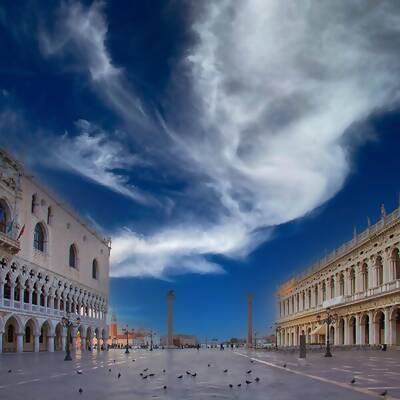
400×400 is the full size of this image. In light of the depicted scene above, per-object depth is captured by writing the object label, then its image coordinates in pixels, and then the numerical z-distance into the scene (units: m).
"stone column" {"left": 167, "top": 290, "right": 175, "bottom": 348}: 98.88
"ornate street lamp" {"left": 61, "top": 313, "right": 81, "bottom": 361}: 38.13
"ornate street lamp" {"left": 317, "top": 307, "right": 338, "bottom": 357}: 42.56
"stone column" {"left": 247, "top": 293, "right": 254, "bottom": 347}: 112.06
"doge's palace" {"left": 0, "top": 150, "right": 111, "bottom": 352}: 52.53
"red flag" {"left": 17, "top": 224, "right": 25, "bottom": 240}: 53.47
